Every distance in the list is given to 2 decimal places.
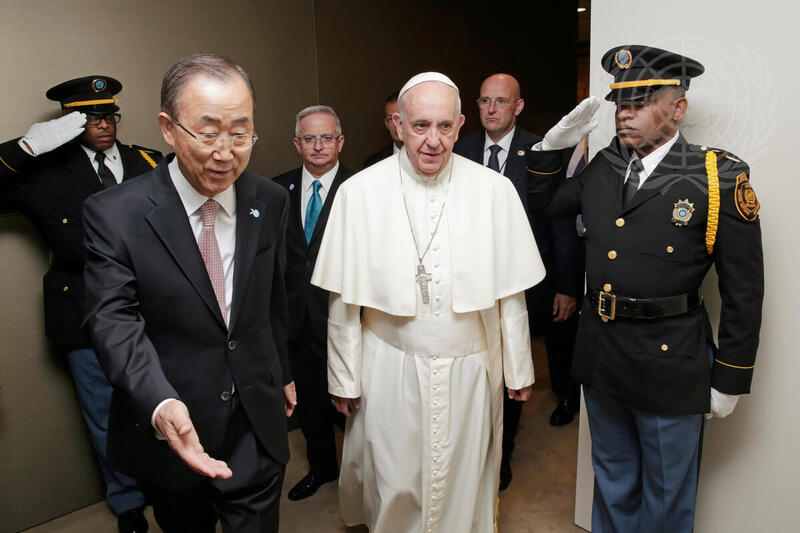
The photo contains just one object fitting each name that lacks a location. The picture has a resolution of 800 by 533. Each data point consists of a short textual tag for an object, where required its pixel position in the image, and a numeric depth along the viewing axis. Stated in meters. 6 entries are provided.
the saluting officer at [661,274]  2.01
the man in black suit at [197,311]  1.52
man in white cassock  2.29
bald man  3.28
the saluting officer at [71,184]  2.72
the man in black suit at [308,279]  3.20
